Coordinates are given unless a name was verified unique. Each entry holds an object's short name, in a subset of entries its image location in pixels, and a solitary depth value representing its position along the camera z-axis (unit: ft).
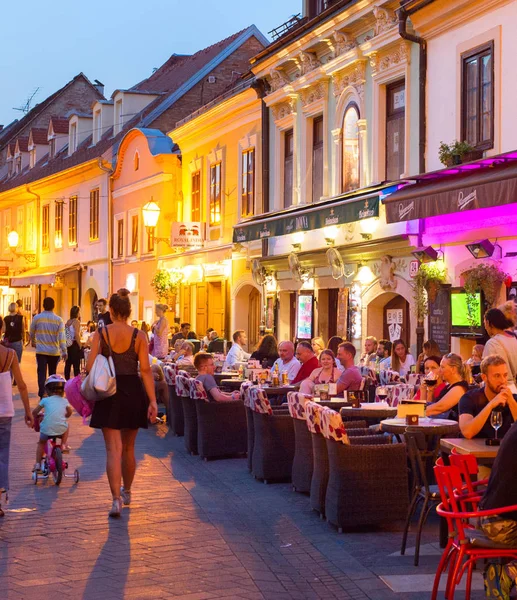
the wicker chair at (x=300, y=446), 33.63
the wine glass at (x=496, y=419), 25.04
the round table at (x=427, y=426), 29.94
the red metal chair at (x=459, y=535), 19.38
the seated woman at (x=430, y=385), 35.70
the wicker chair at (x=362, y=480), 29.71
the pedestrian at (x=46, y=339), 62.69
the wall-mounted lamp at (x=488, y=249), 54.08
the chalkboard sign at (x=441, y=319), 57.88
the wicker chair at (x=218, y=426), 43.42
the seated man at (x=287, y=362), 51.98
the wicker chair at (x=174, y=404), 50.88
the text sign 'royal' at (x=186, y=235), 97.86
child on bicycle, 36.17
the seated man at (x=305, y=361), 48.75
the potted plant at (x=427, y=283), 58.95
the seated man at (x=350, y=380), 42.39
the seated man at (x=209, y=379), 43.68
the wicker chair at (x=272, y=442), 37.78
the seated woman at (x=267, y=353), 58.18
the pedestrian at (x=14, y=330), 67.15
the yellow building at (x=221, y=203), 89.56
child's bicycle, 36.19
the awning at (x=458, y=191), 44.88
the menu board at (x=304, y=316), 77.82
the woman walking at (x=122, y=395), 31.40
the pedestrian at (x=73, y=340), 73.67
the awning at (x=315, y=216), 60.23
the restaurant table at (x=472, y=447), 23.70
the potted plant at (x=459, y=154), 54.90
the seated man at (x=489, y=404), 25.37
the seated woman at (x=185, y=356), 59.77
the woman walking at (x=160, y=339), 69.36
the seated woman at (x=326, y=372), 44.01
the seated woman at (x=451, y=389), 32.73
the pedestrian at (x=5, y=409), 30.45
